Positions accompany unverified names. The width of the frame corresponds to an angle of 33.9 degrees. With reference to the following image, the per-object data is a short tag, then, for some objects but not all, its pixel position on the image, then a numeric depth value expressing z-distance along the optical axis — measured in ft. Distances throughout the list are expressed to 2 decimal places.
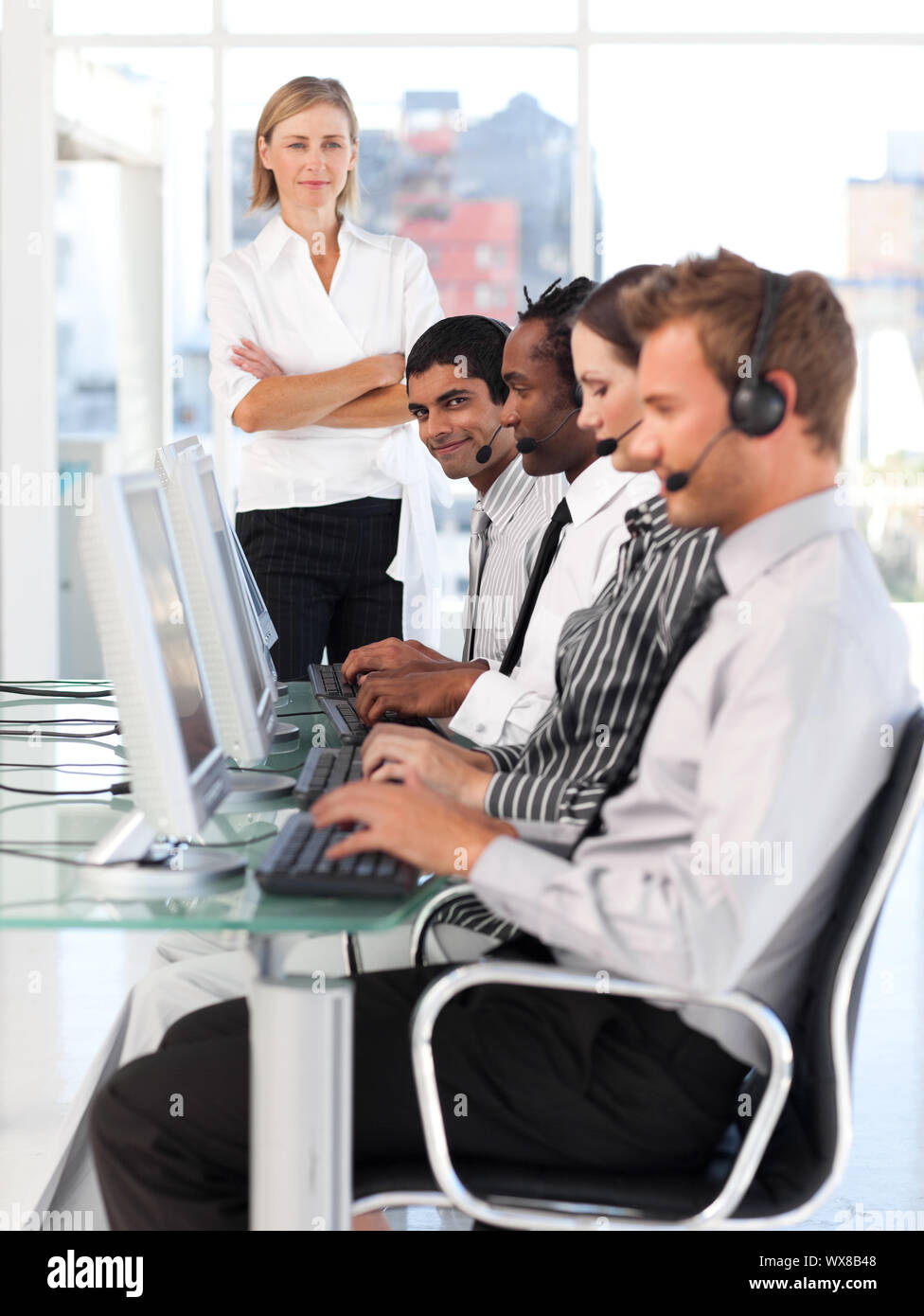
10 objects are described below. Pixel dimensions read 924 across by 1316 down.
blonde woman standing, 12.11
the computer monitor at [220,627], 6.13
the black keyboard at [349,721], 7.59
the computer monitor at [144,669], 4.73
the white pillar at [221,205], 19.53
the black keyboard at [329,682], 9.09
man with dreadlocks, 7.49
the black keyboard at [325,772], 6.18
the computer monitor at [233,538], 6.93
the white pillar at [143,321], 20.30
